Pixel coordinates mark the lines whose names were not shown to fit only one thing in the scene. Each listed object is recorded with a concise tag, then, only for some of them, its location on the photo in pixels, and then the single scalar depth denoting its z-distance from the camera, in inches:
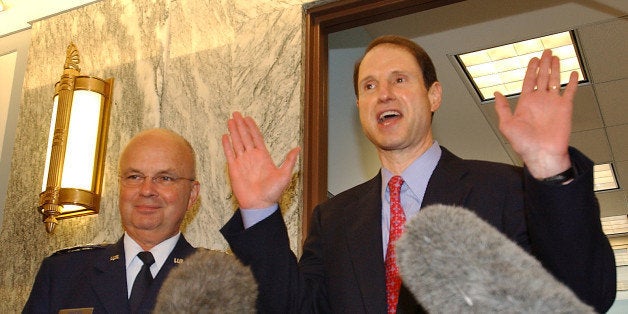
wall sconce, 141.6
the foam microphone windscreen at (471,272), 15.4
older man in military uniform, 89.7
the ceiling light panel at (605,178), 309.3
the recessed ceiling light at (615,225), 378.9
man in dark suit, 39.4
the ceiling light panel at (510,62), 214.4
